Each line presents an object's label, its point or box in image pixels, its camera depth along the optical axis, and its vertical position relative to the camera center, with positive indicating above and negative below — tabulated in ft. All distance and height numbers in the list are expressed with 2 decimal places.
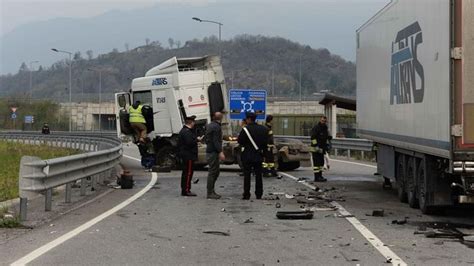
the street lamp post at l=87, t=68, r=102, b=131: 305.32 +9.39
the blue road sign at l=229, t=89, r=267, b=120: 108.58 +4.83
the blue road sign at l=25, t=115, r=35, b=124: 291.17 +6.14
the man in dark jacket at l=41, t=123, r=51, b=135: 186.35 +0.92
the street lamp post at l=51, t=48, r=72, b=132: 283.22 +7.23
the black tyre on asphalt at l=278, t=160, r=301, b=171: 74.20 -3.66
